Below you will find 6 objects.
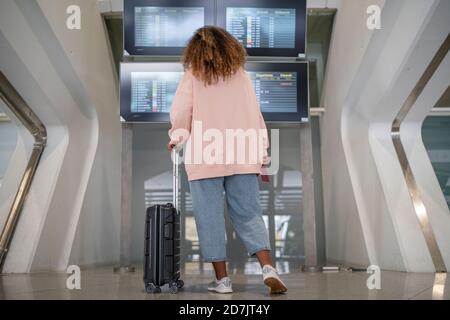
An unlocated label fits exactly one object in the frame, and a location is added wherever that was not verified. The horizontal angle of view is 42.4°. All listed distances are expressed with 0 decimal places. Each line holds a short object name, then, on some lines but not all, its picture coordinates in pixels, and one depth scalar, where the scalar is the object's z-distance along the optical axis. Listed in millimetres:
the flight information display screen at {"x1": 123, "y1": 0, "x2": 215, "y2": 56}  4859
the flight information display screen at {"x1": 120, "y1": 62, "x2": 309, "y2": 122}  4719
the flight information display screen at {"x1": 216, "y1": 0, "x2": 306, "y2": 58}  4863
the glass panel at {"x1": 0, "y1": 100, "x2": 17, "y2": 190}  4027
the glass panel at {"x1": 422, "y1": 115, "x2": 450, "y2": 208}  4500
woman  2834
